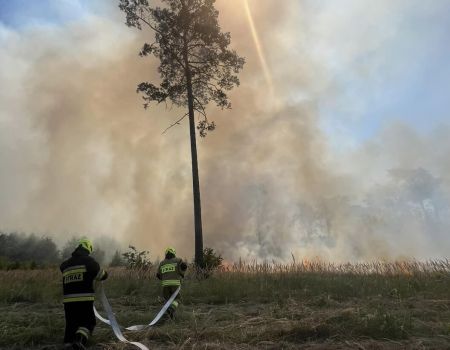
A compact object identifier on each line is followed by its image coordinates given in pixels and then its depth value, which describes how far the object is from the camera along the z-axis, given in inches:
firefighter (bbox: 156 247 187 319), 449.4
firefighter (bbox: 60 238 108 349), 301.9
